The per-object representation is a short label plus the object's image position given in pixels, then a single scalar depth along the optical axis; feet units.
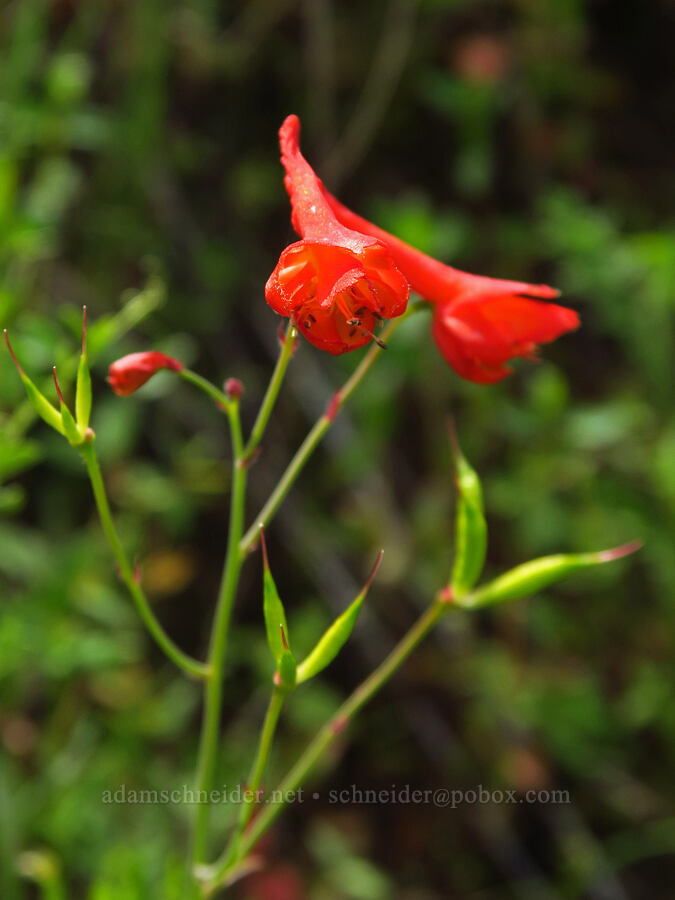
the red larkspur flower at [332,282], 1.00
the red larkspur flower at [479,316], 1.09
